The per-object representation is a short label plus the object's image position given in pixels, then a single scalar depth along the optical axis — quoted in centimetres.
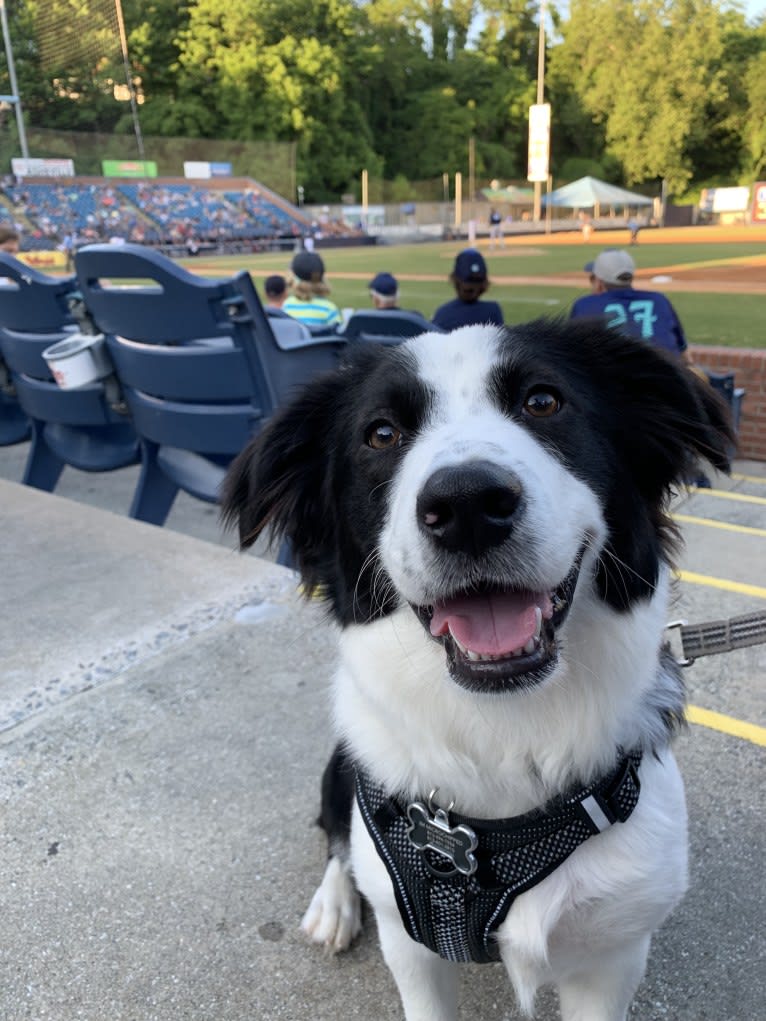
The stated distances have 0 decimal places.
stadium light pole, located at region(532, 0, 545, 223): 5209
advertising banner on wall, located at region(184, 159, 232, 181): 5359
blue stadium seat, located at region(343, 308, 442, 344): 423
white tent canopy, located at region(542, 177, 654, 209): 4997
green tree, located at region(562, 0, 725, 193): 4010
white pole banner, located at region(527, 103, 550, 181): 4600
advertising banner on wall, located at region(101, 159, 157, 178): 4994
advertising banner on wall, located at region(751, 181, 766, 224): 2936
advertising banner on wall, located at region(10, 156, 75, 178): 4528
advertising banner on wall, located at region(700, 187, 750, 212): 3697
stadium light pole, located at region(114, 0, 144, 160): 5096
